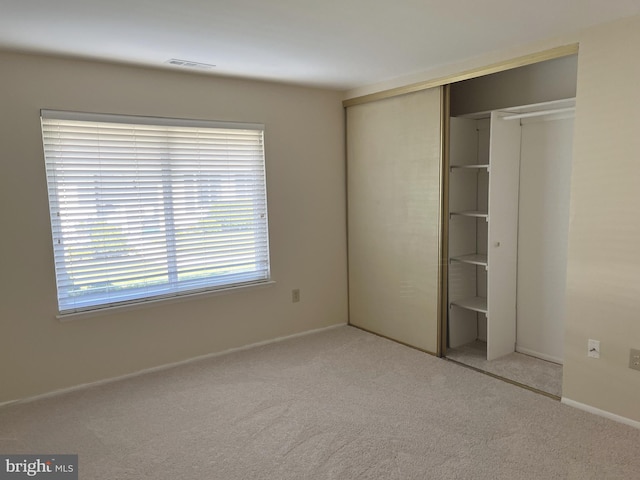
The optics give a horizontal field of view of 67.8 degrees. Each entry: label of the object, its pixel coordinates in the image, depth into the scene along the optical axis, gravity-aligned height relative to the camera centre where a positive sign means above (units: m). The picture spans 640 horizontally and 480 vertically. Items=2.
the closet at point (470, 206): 3.62 -0.13
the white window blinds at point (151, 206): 3.25 -0.06
